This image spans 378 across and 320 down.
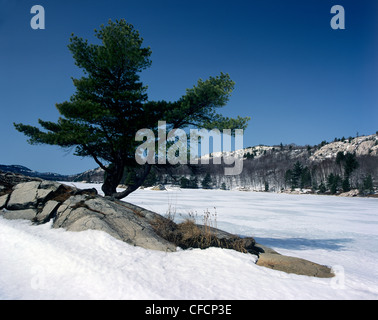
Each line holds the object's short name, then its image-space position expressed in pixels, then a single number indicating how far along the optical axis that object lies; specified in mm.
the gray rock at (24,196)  7332
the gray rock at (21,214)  6867
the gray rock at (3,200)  7530
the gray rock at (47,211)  6510
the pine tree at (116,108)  8977
